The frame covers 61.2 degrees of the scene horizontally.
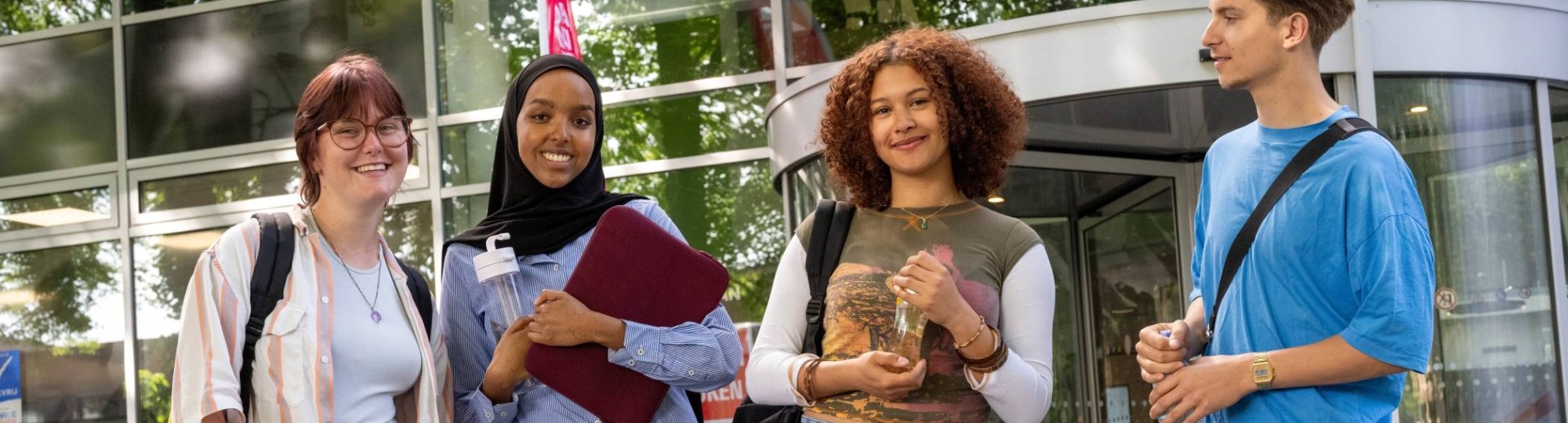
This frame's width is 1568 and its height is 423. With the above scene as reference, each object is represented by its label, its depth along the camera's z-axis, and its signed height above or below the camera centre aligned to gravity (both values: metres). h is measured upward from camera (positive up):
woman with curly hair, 2.54 -0.05
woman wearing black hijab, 2.87 +0.01
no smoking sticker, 6.06 -0.43
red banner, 7.04 +1.28
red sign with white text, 9.38 -1.07
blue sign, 11.32 -0.65
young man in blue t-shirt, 2.23 -0.10
